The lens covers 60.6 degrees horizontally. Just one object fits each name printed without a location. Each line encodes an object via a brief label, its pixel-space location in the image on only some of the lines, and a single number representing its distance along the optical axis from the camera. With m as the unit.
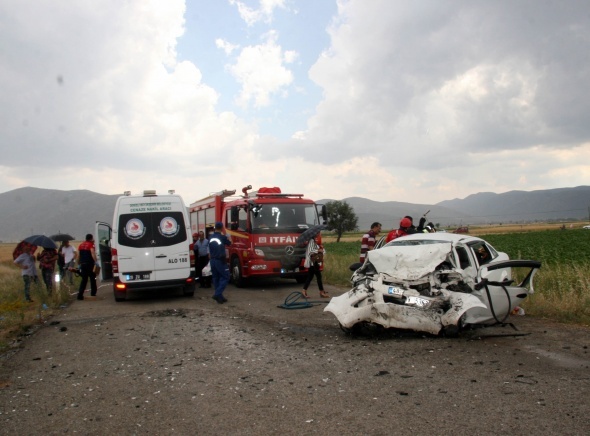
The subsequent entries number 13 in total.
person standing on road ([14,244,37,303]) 12.79
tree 78.44
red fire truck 14.40
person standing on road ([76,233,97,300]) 13.25
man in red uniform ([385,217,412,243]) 10.76
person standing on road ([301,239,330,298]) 12.22
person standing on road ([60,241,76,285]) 15.81
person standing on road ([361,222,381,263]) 12.02
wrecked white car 7.05
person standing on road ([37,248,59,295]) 13.12
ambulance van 12.24
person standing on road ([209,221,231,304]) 12.07
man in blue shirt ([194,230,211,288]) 15.76
